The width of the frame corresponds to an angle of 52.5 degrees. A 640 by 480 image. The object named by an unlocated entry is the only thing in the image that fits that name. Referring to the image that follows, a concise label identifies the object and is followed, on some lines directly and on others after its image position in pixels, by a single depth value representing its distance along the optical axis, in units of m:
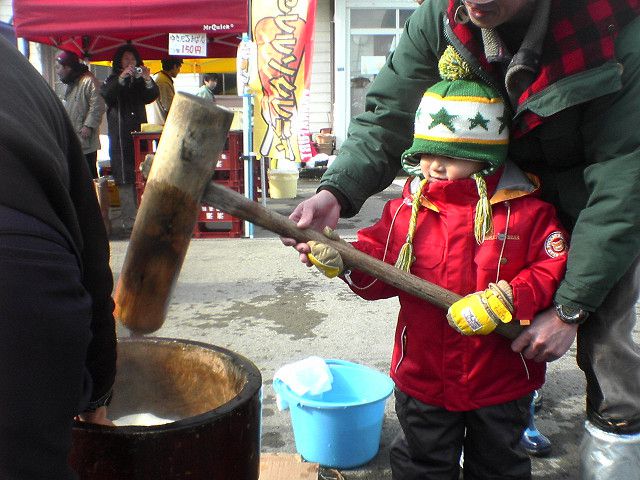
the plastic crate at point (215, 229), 6.63
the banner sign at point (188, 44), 6.78
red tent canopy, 6.11
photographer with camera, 7.08
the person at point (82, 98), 7.48
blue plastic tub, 2.44
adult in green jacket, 1.69
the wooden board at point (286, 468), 2.25
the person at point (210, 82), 9.24
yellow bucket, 9.20
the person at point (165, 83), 8.28
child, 1.89
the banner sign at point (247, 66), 6.13
